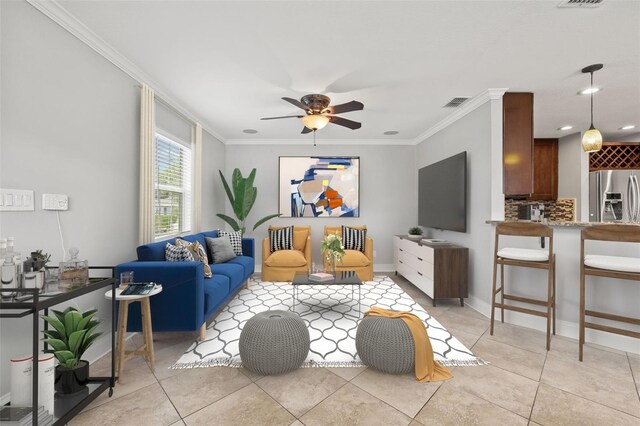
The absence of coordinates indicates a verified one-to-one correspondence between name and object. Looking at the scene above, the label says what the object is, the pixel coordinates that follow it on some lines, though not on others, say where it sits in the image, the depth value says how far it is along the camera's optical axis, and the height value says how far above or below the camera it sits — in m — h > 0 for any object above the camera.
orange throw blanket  1.89 -1.02
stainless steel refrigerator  4.49 +0.34
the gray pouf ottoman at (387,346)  1.90 -0.94
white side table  1.89 -0.87
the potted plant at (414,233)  4.47 -0.32
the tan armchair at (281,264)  4.28 -0.80
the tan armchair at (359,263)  4.30 -0.78
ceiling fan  2.84 +1.11
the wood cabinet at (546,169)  5.09 +0.88
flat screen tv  3.60 +0.31
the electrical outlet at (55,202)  1.81 +0.07
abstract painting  5.18 +0.56
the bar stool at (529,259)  2.39 -0.41
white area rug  2.17 -1.15
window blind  3.30 +0.34
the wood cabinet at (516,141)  3.08 +0.84
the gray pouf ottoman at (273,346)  1.91 -0.95
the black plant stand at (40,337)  1.22 -0.63
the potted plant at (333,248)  3.30 -0.42
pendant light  2.88 +0.81
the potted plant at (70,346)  1.58 -0.81
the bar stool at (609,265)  2.00 -0.38
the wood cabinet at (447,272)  3.40 -0.72
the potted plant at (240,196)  4.62 +0.29
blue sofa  2.23 -0.69
